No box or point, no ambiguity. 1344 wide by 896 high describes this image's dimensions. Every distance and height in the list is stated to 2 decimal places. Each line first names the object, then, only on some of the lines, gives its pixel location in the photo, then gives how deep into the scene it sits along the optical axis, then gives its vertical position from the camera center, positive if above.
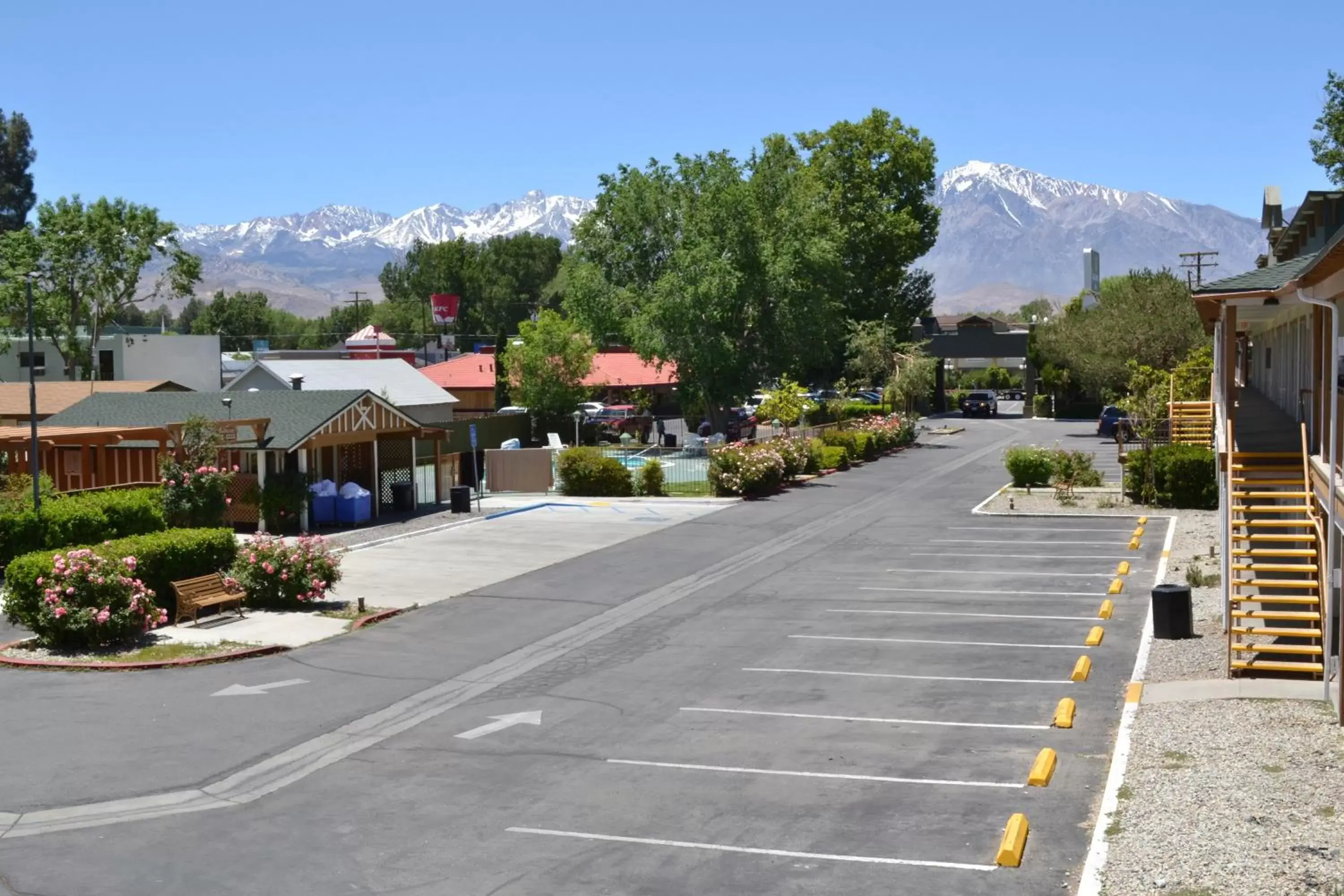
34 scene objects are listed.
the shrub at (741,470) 41.06 -2.18
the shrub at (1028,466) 41.81 -2.23
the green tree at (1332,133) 61.31 +11.64
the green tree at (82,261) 75.31 +8.44
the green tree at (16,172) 138.38 +24.67
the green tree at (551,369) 64.69 +1.59
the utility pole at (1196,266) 76.00 +7.49
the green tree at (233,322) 155.38 +10.01
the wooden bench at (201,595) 22.33 -3.15
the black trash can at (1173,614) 19.58 -3.23
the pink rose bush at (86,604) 20.30 -2.95
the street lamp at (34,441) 25.64 -0.58
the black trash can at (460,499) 37.38 -2.64
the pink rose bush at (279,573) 23.56 -2.91
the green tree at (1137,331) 60.50 +2.80
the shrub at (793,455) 44.19 -1.89
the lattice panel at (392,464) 38.12 -1.69
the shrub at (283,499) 33.44 -2.28
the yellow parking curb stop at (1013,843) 11.06 -3.73
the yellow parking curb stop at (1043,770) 13.18 -3.73
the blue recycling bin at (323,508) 35.31 -2.67
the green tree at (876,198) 80.62 +12.03
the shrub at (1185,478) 35.59 -2.29
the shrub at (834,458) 48.75 -2.21
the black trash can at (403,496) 38.19 -2.59
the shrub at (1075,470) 39.00 -2.27
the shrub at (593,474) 41.81 -2.26
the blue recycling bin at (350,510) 35.31 -2.73
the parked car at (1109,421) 62.16 -1.30
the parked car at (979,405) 85.38 -0.61
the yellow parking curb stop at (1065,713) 15.34 -3.67
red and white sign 132.75 +9.67
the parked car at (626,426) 64.31 -1.19
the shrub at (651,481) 41.81 -2.49
